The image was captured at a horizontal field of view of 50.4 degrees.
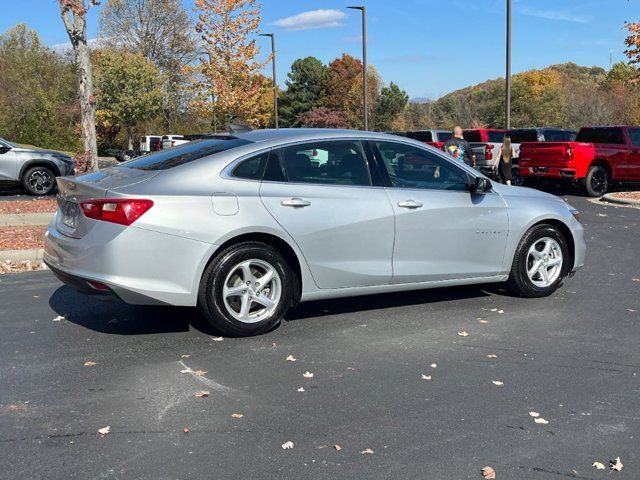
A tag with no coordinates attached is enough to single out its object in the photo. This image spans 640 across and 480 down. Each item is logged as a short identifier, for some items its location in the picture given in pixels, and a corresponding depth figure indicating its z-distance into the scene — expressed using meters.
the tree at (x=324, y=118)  55.59
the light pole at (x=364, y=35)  31.61
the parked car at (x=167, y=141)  24.45
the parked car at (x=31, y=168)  15.25
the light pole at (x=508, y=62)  22.28
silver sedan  4.88
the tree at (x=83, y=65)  11.52
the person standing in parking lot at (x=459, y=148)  13.62
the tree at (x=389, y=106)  56.09
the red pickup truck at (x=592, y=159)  16.31
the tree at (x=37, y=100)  42.16
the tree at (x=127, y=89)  42.53
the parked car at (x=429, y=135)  22.74
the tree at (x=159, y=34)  48.34
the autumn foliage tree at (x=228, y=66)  32.47
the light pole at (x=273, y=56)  36.59
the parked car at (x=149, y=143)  35.16
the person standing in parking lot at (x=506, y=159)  15.62
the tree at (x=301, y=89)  61.81
